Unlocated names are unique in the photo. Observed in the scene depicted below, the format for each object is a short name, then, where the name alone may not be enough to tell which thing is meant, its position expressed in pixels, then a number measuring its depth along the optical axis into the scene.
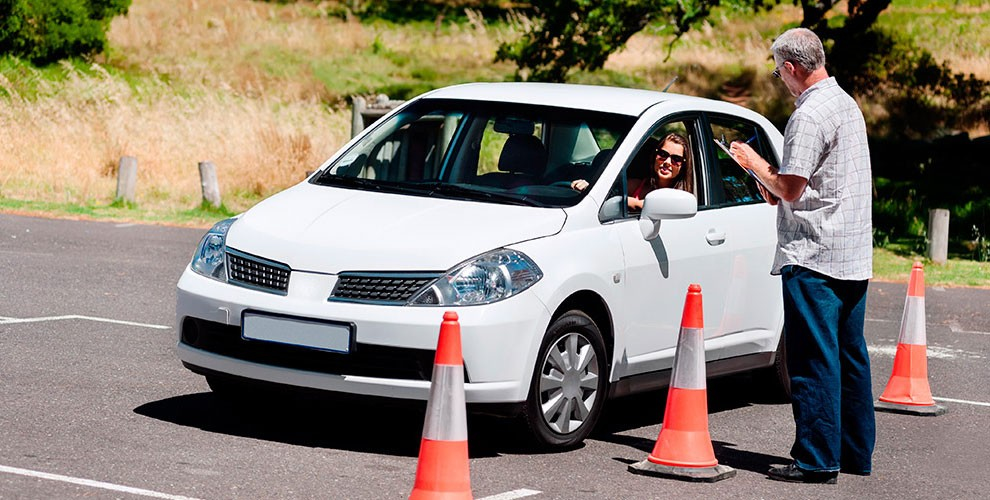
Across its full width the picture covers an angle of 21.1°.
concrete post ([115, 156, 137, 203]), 34.67
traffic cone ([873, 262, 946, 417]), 15.66
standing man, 11.99
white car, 11.90
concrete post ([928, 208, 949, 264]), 30.76
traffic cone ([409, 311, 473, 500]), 9.99
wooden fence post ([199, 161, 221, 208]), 34.76
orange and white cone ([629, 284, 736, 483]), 11.94
